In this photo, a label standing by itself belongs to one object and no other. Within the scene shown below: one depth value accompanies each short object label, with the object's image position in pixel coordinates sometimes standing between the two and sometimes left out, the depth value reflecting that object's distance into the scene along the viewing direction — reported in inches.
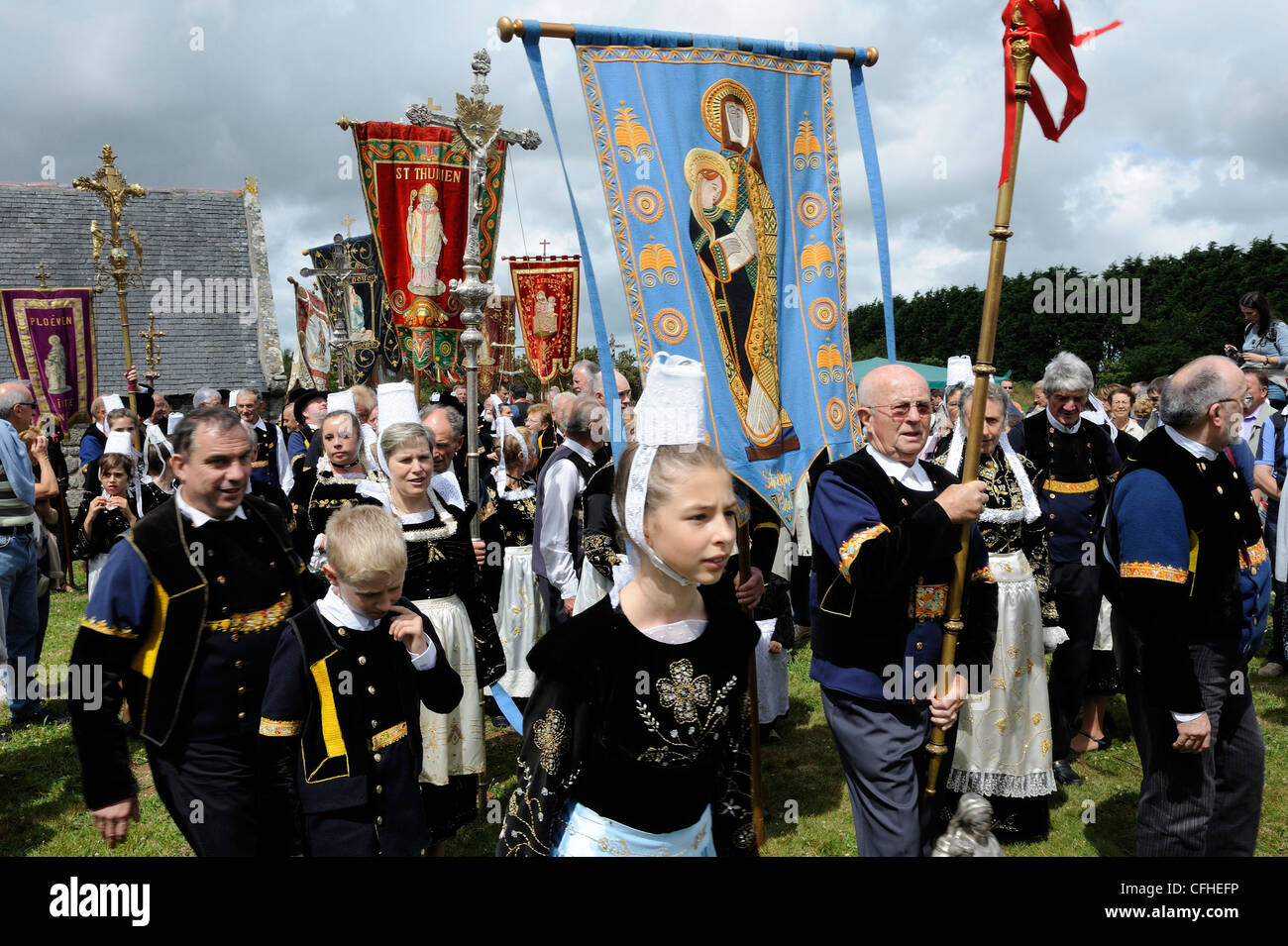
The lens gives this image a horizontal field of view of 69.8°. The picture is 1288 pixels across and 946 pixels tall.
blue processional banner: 132.3
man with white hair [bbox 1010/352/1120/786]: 217.9
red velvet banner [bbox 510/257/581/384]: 479.2
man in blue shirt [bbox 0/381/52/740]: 243.1
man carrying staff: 125.6
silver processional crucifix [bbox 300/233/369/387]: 382.3
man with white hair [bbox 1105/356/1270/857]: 128.0
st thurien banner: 271.9
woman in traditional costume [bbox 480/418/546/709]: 271.3
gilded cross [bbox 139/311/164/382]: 327.6
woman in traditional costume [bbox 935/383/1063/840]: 187.9
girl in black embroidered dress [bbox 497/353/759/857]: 87.5
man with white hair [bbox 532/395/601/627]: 215.2
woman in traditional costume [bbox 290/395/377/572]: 194.5
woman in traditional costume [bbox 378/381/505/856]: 170.6
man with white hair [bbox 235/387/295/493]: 385.4
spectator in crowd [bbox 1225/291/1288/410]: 318.3
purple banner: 295.6
